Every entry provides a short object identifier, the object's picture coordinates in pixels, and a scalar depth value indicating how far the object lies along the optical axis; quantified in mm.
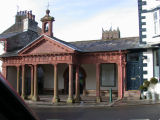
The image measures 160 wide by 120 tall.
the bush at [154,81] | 16172
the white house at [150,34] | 17069
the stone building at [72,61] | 17703
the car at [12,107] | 959
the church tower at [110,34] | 67100
